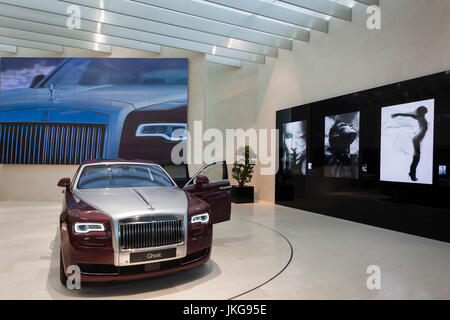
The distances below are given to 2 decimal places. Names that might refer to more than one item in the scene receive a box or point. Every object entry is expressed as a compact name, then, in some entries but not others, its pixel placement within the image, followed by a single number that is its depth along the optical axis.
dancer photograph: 5.34
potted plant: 9.60
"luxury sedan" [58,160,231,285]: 2.78
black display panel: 5.18
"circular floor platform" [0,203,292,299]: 2.94
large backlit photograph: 9.75
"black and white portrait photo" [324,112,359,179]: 6.83
